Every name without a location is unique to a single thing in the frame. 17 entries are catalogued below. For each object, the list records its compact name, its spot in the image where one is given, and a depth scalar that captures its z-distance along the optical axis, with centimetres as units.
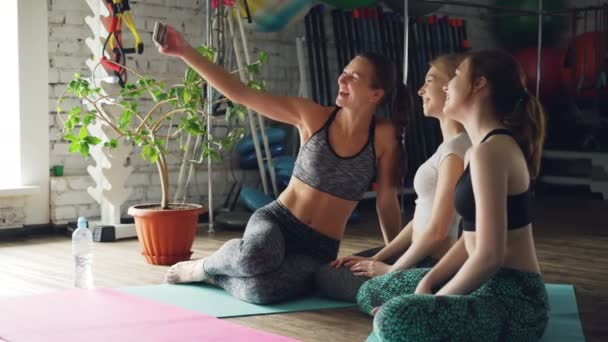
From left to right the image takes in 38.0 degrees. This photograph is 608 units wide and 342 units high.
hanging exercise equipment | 462
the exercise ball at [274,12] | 540
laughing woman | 314
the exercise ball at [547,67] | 726
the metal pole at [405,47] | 546
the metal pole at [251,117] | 524
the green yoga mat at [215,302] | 303
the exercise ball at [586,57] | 698
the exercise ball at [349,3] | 595
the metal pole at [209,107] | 492
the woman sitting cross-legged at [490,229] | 219
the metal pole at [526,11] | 605
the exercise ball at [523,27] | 737
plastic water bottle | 343
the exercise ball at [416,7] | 648
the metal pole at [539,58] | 643
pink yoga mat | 263
